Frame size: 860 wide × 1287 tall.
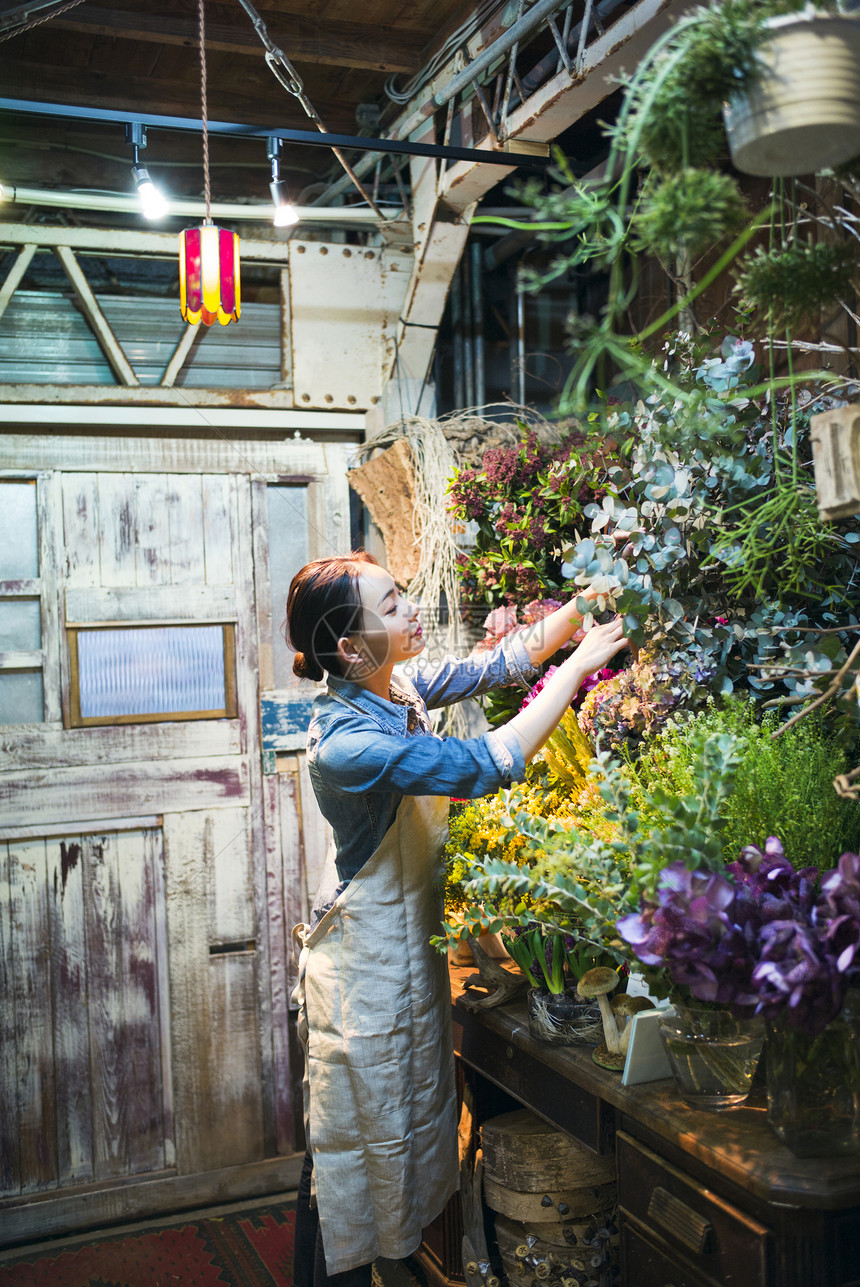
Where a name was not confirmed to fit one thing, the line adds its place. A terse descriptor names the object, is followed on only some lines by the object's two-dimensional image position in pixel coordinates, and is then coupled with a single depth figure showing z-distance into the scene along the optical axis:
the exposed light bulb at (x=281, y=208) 2.51
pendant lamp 2.36
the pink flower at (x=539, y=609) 2.13
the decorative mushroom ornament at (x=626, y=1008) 1.60
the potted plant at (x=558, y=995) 1.71
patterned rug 2.63
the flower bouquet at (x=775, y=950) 1.16
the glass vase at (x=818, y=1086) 1.20
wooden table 1.20
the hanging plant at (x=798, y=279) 1.02
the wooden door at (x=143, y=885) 2.95
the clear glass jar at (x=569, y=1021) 1.72
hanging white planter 0.81
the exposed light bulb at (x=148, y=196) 2.44
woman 1.80
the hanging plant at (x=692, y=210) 0.84
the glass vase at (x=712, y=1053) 1.35
